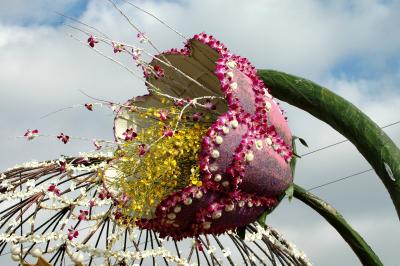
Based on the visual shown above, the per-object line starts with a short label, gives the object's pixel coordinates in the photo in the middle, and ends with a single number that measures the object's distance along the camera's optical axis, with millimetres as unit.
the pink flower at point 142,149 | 3119
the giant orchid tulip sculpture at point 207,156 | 3066
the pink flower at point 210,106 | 3367
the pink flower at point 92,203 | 3682
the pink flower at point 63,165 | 3599
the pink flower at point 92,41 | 3353
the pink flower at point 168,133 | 3055
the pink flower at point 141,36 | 3468
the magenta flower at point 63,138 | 3461
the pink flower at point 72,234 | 3727
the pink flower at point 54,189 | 3564
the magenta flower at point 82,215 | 3574
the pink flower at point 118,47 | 3391
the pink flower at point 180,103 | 3263
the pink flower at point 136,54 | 3439
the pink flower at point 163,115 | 3148
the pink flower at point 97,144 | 3436
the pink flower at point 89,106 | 3377
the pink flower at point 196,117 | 3316
